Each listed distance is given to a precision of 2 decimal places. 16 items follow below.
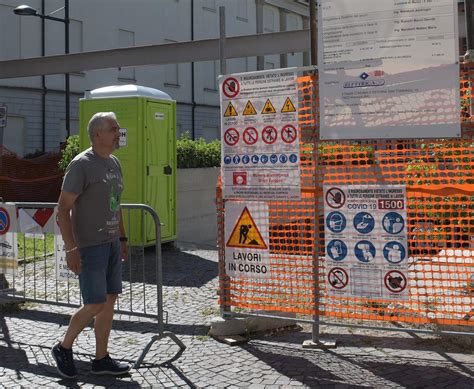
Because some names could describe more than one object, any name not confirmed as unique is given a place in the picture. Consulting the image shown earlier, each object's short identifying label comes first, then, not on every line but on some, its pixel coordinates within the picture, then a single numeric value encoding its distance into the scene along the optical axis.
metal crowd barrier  5.34
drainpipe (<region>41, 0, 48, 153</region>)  27.45
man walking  4.38
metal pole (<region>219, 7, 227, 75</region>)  5.65
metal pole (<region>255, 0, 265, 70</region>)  30.16
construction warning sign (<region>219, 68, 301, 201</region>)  5.12
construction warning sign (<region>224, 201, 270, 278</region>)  5.33
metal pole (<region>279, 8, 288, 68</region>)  38.56
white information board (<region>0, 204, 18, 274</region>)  6.55
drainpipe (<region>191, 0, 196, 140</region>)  34.56
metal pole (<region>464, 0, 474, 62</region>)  5.11
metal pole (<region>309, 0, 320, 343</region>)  5.07
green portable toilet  9.62
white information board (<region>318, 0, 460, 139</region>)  4.60
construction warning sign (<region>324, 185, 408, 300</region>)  4.79
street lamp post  23.45
